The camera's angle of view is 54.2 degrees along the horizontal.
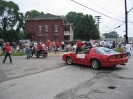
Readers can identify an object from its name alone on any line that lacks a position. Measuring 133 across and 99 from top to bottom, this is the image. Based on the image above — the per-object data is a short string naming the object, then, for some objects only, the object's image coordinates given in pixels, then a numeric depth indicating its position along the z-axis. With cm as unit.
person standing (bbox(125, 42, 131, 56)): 1257
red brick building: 3635
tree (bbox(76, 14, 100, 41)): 4468
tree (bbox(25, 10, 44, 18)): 5759
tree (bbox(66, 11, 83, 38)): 6436
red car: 747
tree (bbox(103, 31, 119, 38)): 11624
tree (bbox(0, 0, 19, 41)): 4350
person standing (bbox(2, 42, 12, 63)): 1040
